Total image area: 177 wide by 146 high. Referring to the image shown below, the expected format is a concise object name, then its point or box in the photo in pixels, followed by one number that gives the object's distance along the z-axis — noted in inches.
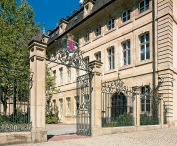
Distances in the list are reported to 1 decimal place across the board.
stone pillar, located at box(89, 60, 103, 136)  335.9
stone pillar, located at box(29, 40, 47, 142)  270.6
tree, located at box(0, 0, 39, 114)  583.5
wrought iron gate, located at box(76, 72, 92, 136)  345.1
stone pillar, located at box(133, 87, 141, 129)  422.9
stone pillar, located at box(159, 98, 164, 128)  497.8
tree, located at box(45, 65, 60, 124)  855.7
